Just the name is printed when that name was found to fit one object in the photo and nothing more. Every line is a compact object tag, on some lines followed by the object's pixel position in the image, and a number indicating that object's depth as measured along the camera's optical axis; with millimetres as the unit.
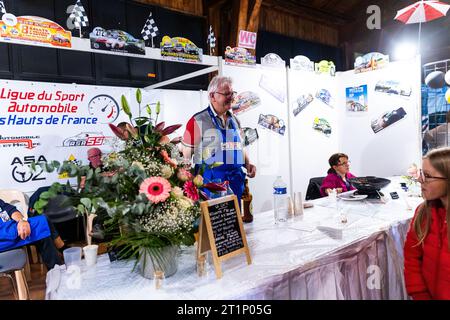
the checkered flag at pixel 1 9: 2497
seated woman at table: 2959
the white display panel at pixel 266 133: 3553
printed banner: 3518
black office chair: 3202
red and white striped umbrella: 3887
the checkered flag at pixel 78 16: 2670
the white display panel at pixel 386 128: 3805
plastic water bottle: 1835
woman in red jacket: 1302
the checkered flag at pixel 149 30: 2977
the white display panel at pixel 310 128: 4012
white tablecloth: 1107
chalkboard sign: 1160
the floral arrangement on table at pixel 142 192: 1060
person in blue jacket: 2307
